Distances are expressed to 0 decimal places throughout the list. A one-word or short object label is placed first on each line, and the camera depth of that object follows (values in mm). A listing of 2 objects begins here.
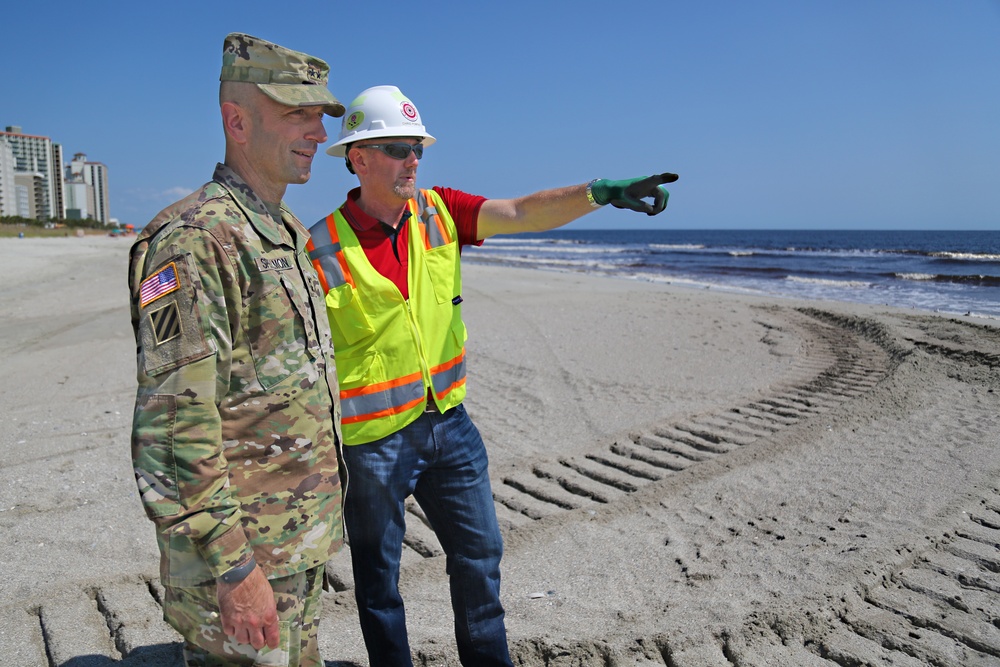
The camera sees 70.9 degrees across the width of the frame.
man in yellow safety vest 2293
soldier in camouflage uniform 1432
